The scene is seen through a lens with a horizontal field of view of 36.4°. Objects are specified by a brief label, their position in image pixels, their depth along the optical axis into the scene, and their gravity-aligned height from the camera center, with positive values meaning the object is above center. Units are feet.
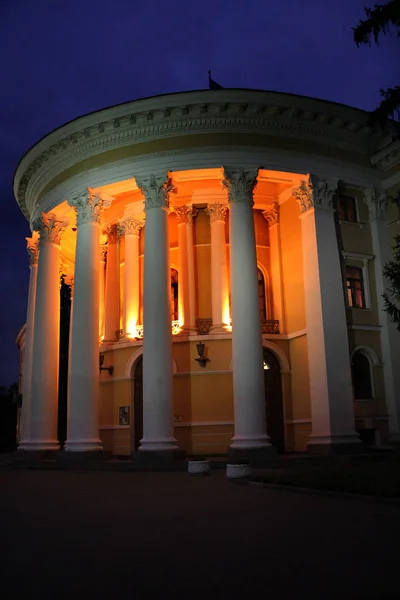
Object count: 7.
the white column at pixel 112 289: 93.61 +23.15
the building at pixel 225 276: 71.77 +20.73
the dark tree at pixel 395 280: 53.31 +13.01
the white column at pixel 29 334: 96.53 +17.07
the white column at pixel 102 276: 97.25 +26.25
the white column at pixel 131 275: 89.10 +24.03
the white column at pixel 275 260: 84.94 +24.41
